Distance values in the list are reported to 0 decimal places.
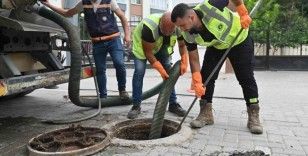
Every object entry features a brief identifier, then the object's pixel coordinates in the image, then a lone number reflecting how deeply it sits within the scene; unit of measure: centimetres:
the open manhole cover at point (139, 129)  460
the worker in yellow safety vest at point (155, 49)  480
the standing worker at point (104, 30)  561
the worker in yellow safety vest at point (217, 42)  427
